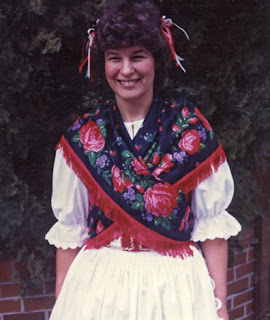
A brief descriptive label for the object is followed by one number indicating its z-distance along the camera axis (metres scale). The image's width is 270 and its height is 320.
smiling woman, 1.32
